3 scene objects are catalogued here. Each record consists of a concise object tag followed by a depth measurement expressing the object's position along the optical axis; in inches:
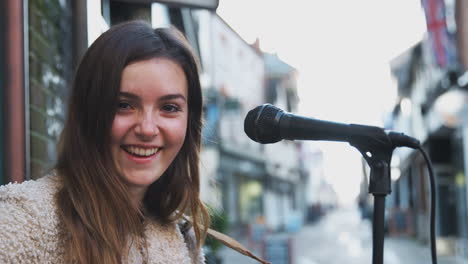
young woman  52.4
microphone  62.7
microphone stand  64.1
